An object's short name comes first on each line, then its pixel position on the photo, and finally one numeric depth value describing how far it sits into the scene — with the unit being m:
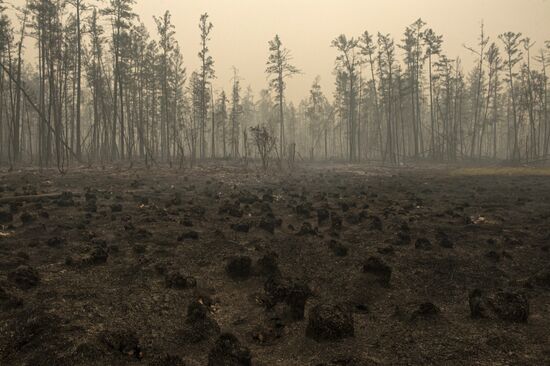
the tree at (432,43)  43.91
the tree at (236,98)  56.38
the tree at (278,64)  48.88
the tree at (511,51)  43.59
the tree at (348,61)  47.44
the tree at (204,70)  43.25
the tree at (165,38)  39.20
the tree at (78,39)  29.50
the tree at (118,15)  30.98
